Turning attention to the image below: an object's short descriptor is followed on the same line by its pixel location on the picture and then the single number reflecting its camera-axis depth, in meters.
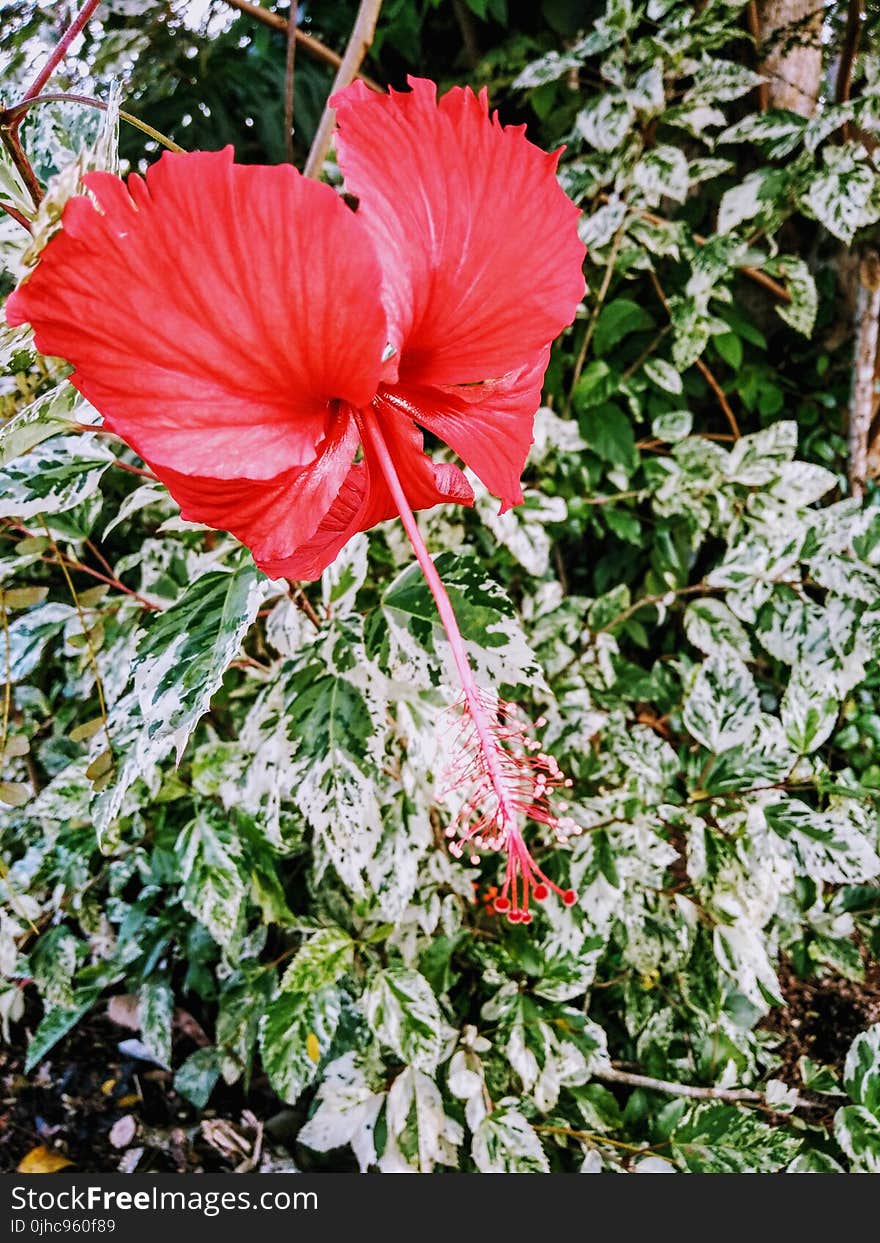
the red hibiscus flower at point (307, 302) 0.27
